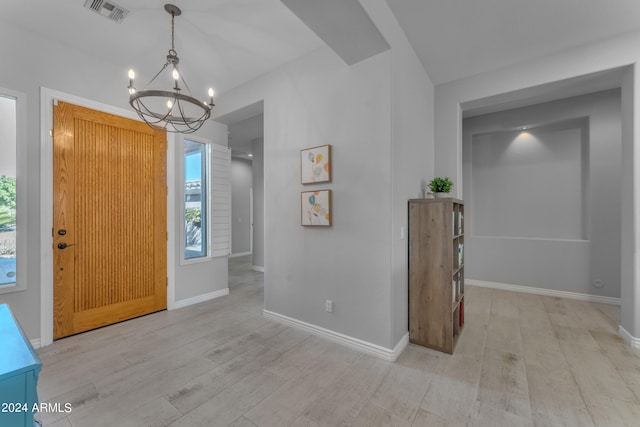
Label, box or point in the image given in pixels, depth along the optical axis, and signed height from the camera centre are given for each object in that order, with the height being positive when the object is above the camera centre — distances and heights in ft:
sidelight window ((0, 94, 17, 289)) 7.99 +0.68
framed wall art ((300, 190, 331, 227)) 8.73 +0.16
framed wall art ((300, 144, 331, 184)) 8.75 +1.67
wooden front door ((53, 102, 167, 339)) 8.88 -0.25
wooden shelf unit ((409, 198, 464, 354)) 7.94 -1.90
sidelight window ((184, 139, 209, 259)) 12.44 +0.67
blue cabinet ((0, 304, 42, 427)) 2.71 -1.85
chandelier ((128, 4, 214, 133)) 6.43 +4.44
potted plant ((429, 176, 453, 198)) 8.71 +0.84
